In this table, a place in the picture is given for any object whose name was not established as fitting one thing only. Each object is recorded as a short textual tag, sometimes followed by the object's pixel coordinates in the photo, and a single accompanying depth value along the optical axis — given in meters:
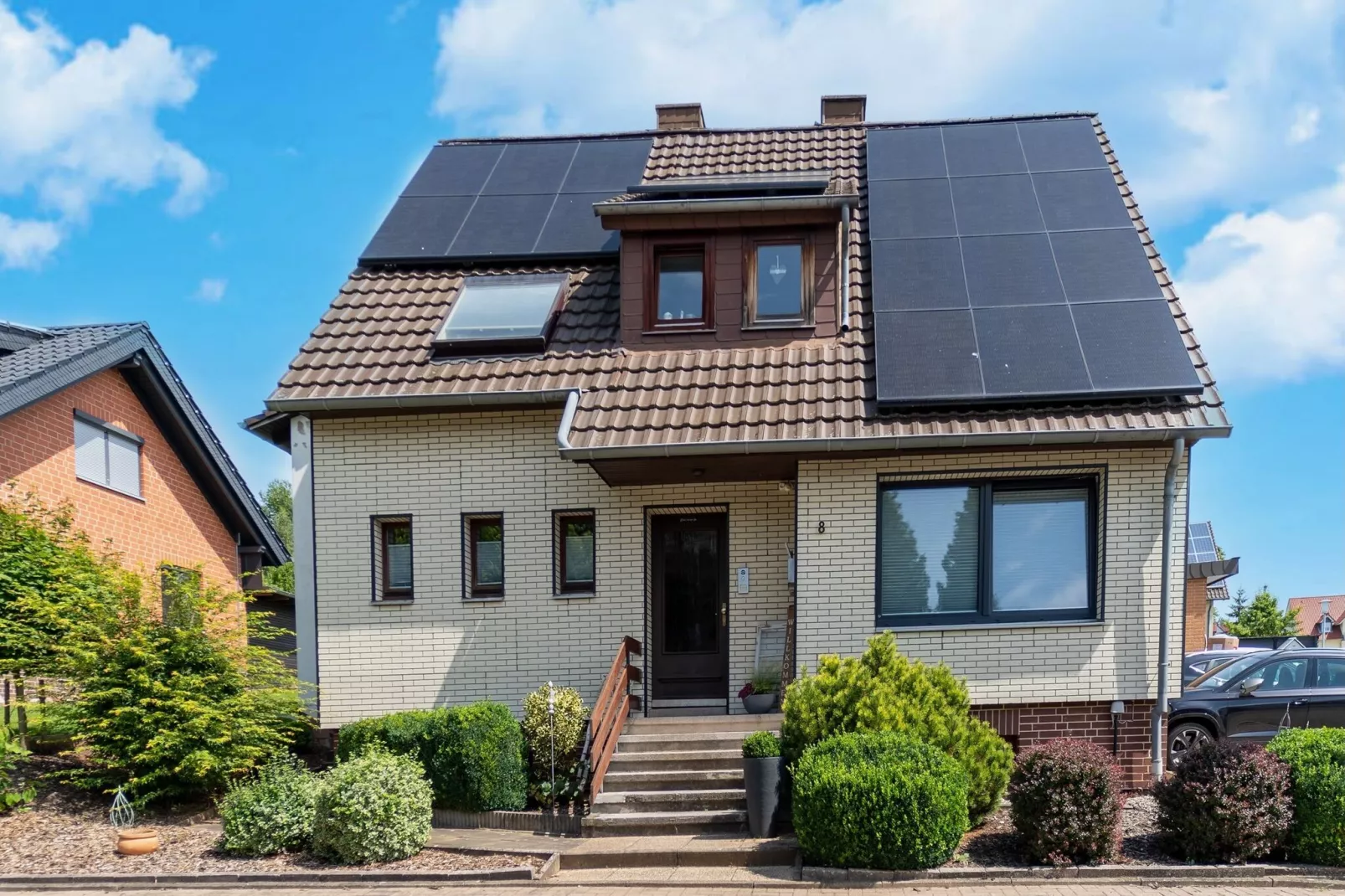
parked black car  13.16
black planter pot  10.27
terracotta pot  10.29
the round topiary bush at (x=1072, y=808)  9.17
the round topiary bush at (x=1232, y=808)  9.22
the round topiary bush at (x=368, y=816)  9.98
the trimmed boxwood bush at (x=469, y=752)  11.17
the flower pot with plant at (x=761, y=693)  12.29
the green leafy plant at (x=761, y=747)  10.29
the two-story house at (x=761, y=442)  11.72
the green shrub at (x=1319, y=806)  9.25
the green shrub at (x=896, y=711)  10.03
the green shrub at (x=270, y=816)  10.25
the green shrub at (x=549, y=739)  11.46
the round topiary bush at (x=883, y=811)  9.05
